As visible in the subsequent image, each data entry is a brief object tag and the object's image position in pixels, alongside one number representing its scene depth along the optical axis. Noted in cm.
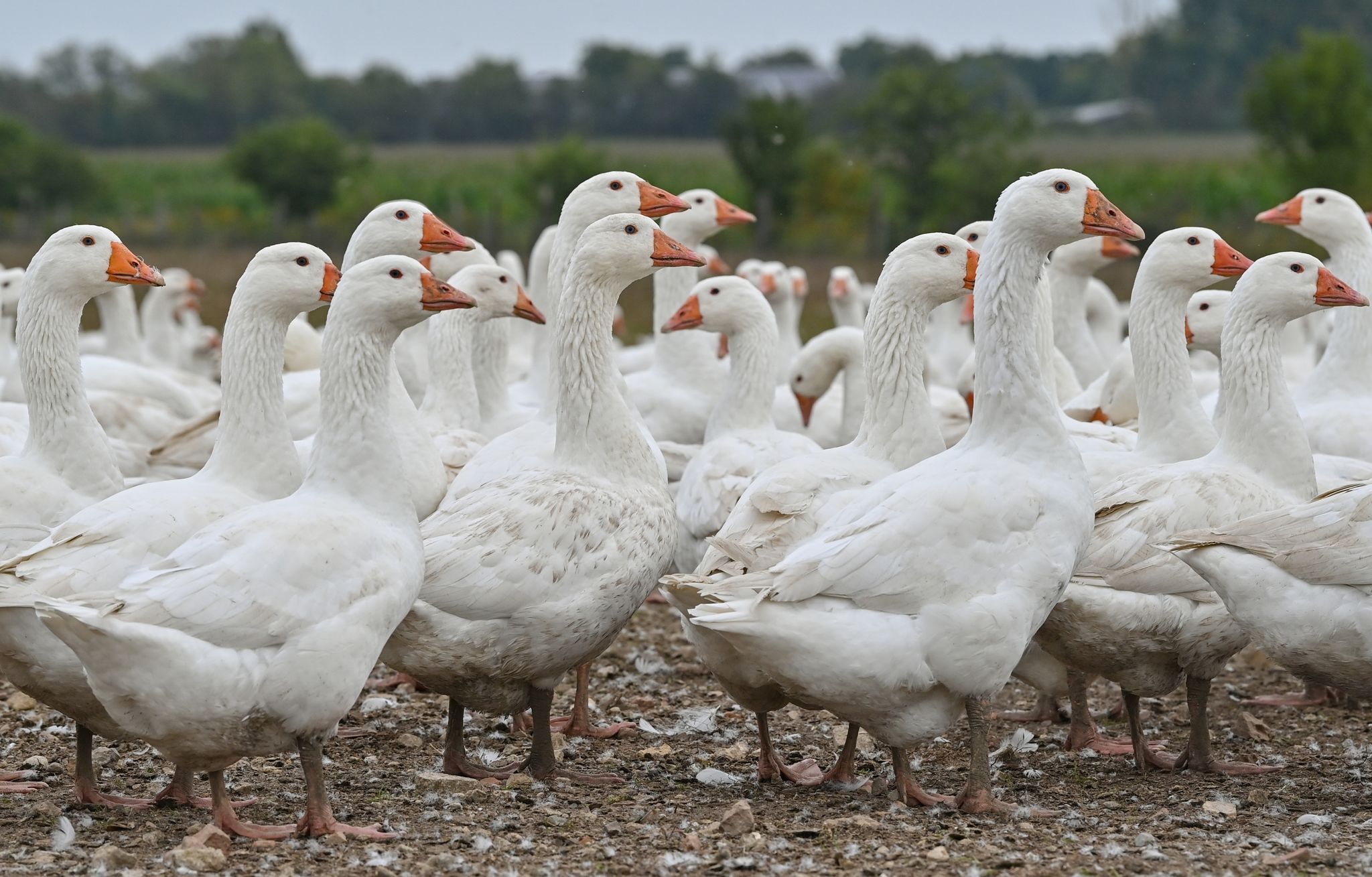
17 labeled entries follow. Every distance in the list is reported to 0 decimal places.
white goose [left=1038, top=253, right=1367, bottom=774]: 1349
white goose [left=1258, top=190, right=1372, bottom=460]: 1856
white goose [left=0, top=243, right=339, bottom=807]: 1166
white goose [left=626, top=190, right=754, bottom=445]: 2294
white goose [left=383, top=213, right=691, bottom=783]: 1288
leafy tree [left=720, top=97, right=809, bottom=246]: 6800
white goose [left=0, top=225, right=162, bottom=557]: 1369
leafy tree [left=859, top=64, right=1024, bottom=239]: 6762
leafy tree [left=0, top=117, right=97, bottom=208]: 8237
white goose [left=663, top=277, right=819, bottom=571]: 1675
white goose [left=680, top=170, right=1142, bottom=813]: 1183
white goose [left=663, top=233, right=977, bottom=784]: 1315
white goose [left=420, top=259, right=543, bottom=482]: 1800
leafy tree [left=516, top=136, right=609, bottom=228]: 6694
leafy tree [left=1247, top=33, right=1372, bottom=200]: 5991
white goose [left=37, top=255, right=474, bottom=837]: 1069
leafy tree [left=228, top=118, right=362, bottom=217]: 7869
